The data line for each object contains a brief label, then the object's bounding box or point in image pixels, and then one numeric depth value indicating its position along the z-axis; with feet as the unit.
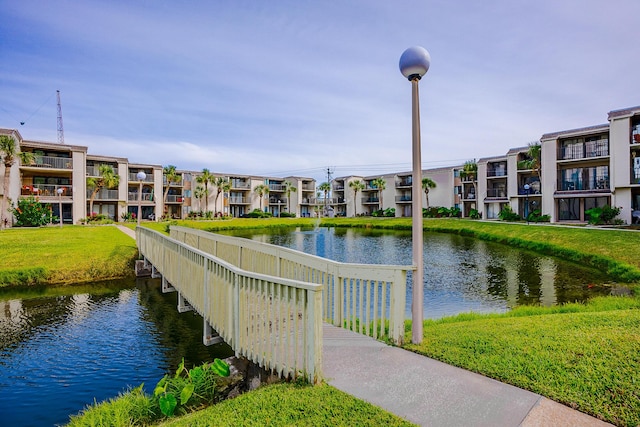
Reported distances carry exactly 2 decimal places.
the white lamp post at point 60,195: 111.24
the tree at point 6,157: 91.21
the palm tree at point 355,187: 226.99
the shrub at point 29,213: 96.68
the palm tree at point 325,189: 246.27
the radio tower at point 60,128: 273.62
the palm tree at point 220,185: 201.05
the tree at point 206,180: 192.03
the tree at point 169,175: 172.76
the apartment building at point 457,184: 97.66
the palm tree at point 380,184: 215.92
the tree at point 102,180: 132.05
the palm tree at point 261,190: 218.18
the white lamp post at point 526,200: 127.89
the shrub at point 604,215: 96.76
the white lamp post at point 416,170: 17.26
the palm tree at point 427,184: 191.59
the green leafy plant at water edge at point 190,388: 14.47
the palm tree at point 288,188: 235.61
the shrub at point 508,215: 135.74
